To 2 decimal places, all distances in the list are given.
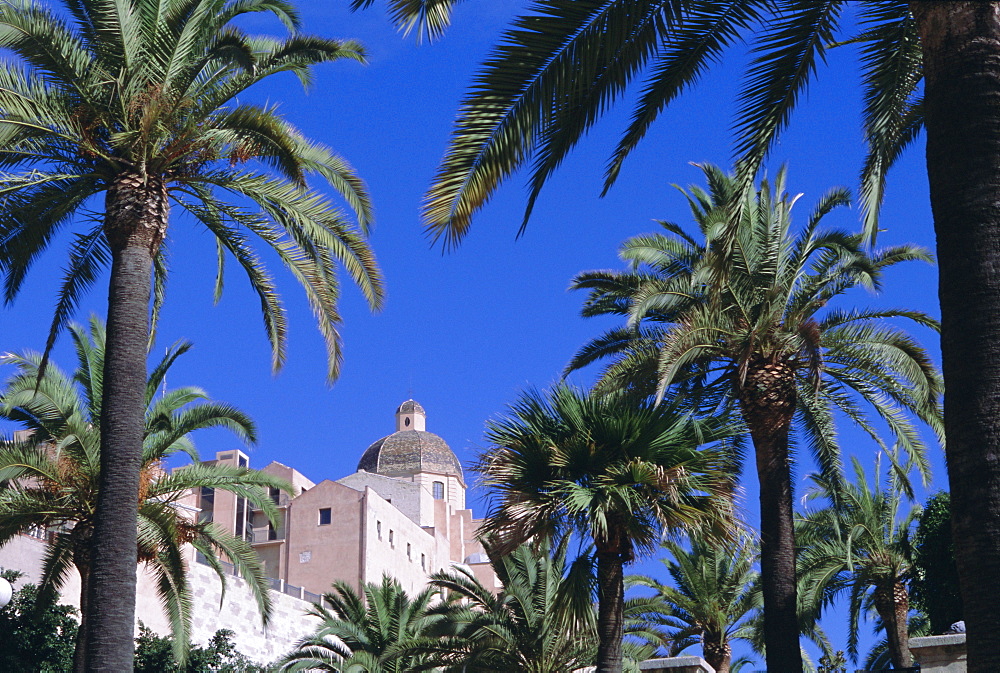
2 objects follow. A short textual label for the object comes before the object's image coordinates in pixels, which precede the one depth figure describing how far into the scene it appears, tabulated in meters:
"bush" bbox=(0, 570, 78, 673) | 24.08
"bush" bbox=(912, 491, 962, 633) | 23.86
